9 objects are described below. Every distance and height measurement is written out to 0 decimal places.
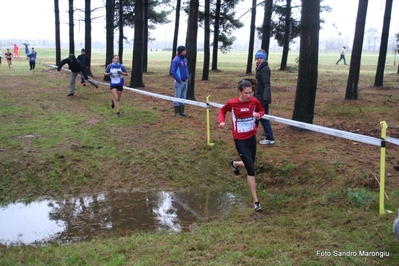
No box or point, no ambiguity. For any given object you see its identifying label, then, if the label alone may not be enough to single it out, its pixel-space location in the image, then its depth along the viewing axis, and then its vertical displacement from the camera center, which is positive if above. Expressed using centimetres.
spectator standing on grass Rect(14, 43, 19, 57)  5566 -6
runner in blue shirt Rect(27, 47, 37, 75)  2735 -62
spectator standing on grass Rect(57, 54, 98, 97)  1506 -56
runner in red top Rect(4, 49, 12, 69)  3347 -67
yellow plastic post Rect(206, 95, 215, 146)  871 -187
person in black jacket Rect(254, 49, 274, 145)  809 -39
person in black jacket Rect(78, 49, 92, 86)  2167 -33
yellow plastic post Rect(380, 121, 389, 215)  506 -140
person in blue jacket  1095 -49
